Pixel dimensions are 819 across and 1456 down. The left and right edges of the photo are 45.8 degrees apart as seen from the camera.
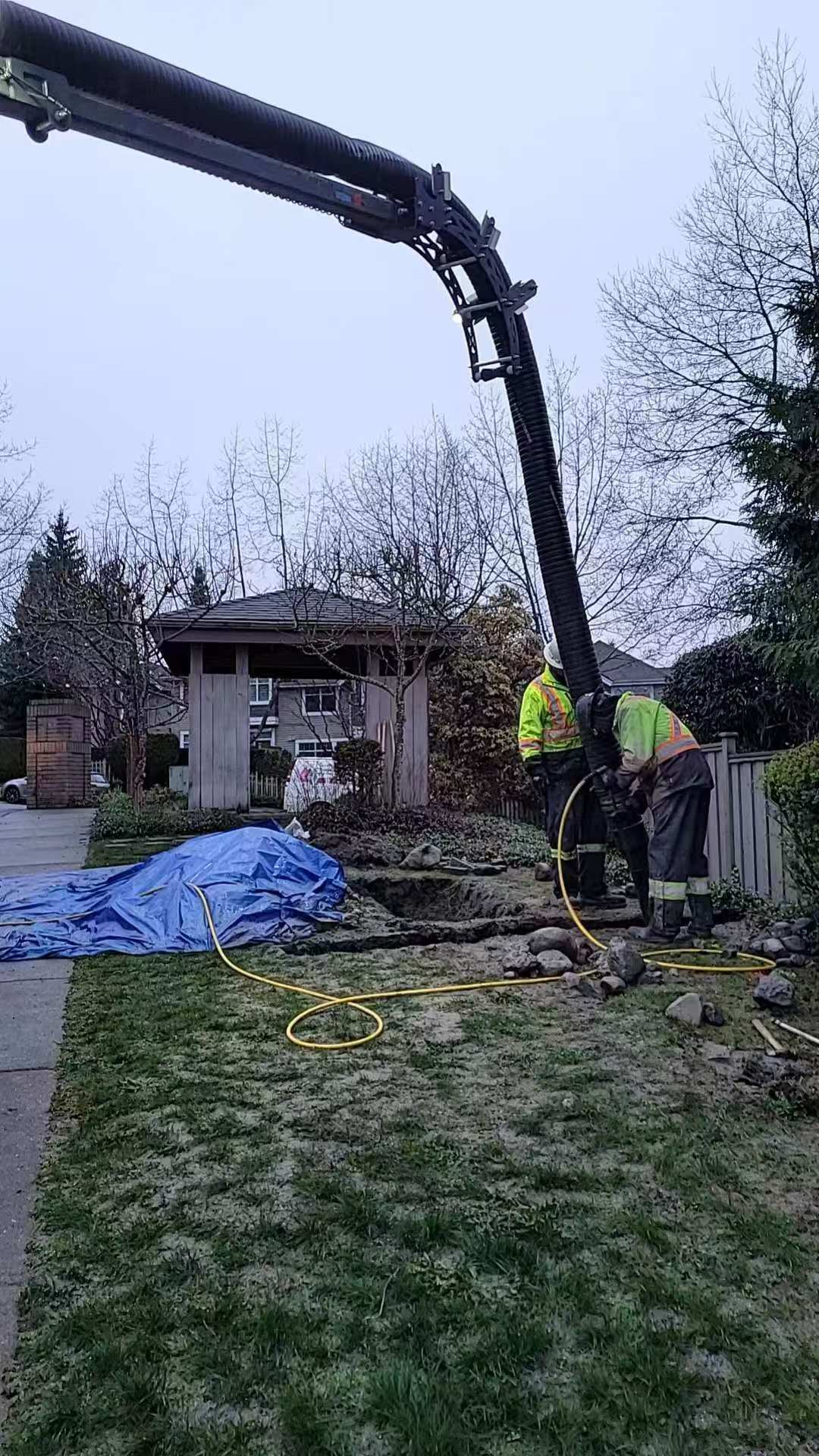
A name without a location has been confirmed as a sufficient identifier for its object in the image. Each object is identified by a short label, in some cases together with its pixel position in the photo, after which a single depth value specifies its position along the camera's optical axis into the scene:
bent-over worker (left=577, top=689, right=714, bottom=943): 5.98
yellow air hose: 4.15
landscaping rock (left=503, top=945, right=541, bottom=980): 5.38
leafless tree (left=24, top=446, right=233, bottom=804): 17.03
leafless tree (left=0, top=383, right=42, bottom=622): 17.75
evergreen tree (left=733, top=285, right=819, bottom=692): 6.94
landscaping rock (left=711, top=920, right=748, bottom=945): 6.14
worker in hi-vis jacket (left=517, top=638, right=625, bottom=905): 7.45
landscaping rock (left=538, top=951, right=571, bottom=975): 5.41
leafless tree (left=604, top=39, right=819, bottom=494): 14.68
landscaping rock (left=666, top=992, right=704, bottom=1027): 4.30
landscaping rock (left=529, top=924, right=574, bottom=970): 5.73
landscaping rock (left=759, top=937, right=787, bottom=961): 5.54
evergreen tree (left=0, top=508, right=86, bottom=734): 19.27
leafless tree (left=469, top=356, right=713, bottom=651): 16.41
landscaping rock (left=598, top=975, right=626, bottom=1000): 4.83
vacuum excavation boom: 4.33
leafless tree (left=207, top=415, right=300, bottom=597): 17.27
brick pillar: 22.06
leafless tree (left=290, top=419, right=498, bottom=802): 14.48
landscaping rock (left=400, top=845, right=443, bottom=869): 9.80
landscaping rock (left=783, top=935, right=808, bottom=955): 5.57
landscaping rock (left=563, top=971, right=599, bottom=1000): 4.90
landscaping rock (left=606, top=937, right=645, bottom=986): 5.02
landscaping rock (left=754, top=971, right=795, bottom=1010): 4.50
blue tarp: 6.64
